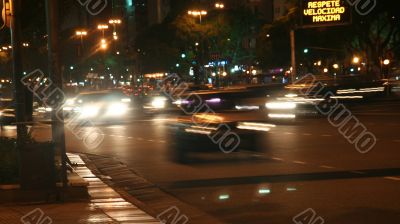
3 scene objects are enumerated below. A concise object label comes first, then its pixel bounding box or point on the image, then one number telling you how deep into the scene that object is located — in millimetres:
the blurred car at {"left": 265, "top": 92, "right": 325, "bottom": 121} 28422
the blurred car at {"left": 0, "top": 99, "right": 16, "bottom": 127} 37906
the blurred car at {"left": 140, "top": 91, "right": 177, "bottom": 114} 39912
